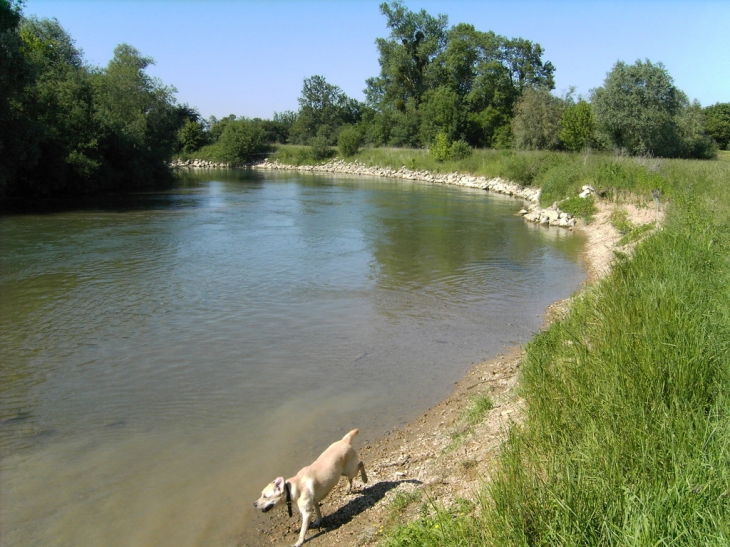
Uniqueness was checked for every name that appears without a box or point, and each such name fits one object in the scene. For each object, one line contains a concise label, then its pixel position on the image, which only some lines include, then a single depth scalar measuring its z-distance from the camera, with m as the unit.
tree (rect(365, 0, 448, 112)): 76.06
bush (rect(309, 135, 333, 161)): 83.00
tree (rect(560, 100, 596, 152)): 43.59
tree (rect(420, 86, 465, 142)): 61.84
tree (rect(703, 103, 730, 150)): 60.25
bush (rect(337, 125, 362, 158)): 77.94
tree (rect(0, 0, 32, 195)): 26.27
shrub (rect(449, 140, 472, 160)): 56.12
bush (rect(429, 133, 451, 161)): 58.28
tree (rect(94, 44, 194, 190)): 41.12
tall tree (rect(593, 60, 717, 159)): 36.34
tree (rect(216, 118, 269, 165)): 88.31
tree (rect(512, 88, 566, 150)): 49.59
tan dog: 5.41
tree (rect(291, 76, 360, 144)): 95.62
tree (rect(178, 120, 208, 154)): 95.00
